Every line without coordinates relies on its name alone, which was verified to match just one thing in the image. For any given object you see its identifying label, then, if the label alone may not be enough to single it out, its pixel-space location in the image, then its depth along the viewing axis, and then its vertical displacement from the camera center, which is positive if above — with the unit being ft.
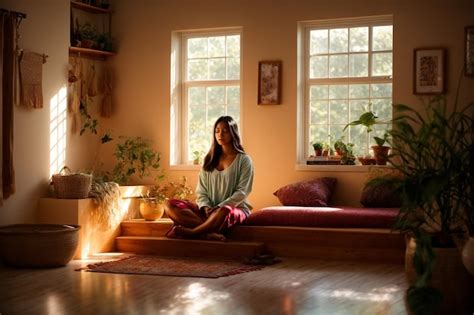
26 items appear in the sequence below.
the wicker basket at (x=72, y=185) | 22.77 -1.54
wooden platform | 21.47 -3.34
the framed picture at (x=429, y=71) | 23.67 +2.14
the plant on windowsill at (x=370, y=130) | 24.49 +0.16
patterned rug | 19.69 -3.72
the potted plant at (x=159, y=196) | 24.94 -2.13
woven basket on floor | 20.58 -3.17
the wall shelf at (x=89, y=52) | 26.12 +3.10
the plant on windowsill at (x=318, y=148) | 25.58 -0.43
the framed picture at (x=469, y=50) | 23.22 +2.74
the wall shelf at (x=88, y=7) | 26.24 +4.75
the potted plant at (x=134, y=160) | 26.86 -0.89
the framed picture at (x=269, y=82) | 25.85 +1.91
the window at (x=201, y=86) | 27.25 +1.88
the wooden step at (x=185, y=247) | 22.16 -3.50
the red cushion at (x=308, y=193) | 24.00 -1.90
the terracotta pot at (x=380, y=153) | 24.48 -0.58
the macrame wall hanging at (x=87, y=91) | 25.66 +1.68
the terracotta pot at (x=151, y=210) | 24.91 -2.53
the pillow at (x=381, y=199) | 23.86 -2.07
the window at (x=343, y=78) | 25.32 +2.05
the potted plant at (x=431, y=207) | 13.10 -1.38
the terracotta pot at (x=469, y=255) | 13.17 -2.18
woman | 22.76 -1.85
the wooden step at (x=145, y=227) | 24.30 -3.07
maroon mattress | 22.26 -2.53
